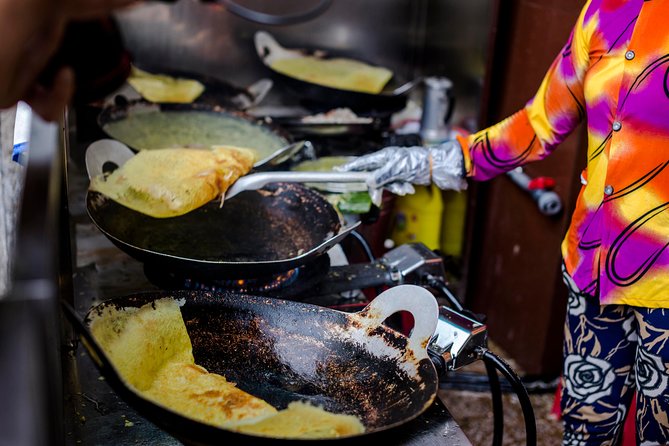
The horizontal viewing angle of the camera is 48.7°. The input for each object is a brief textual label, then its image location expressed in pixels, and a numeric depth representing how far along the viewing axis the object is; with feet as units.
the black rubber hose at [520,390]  5.11
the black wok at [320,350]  4.47
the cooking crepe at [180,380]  4.08
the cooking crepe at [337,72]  11.68
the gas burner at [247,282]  5.91
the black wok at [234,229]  5.60
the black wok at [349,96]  11.02
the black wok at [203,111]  9.00
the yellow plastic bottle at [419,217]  11.39
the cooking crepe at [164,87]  10.23
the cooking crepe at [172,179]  6.03
